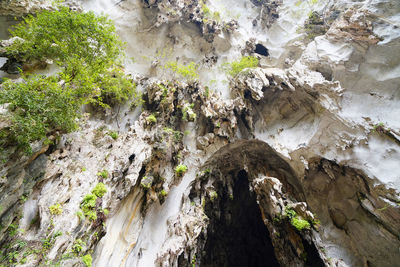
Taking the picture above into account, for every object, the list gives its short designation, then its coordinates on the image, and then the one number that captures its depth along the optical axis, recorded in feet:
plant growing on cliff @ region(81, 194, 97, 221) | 19.11
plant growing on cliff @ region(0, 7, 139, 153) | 16.51
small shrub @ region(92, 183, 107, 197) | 21.13
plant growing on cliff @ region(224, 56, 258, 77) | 52.65
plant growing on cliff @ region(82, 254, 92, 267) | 16.90
